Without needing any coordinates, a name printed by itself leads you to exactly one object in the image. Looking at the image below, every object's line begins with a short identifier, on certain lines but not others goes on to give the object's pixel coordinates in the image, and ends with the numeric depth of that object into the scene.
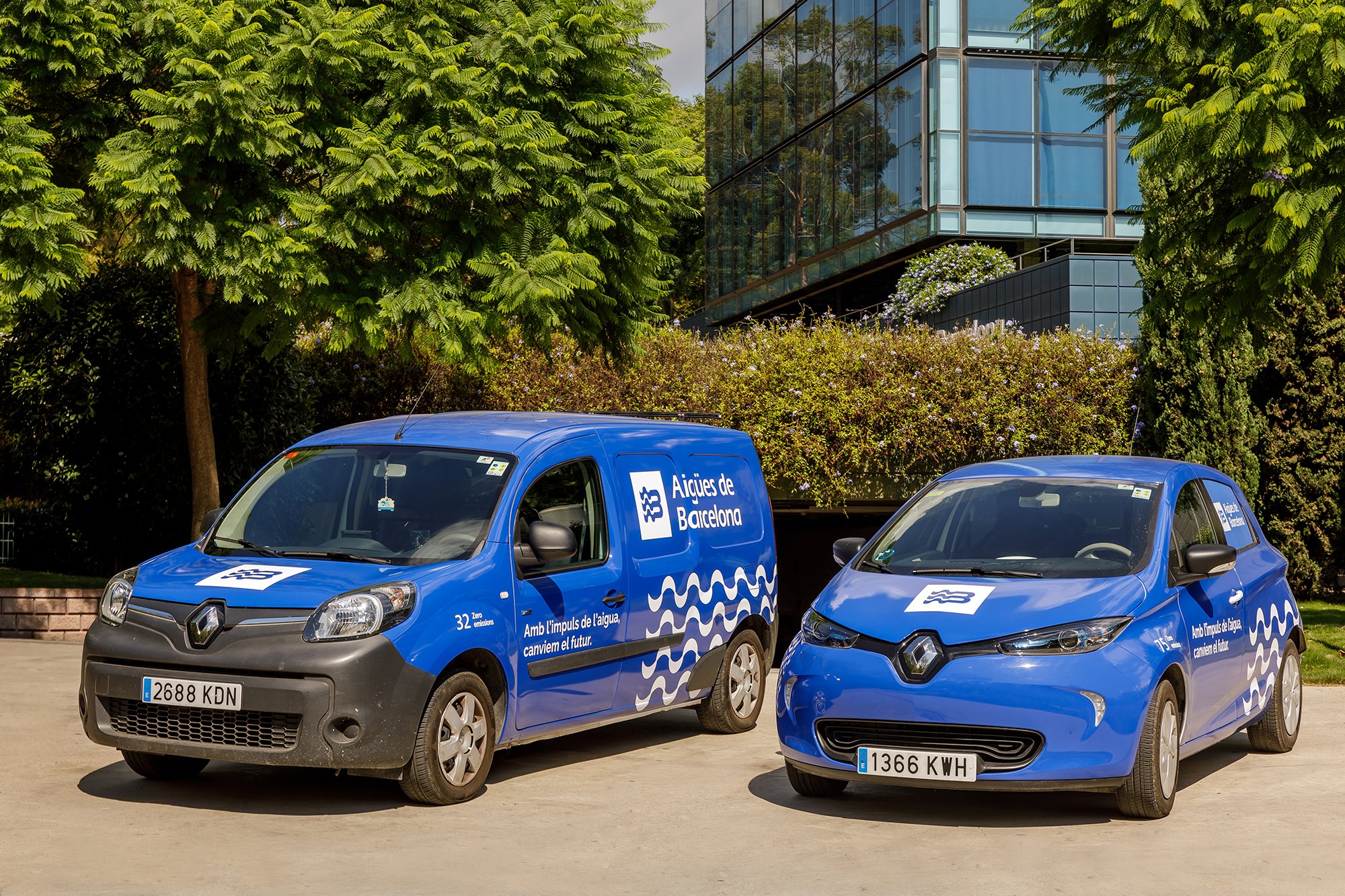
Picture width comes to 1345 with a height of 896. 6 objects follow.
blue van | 6.83
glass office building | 26.92
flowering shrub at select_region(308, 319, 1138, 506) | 17.23
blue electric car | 6.60
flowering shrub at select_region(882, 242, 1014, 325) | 26.02
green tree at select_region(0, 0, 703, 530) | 12.81
